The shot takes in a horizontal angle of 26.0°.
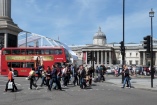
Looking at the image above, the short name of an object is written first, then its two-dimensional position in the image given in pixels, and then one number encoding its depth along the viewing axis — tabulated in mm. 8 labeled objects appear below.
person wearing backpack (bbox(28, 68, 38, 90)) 21578
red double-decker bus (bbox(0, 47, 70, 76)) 38844
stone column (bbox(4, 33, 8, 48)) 36978
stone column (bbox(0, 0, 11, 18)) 37094
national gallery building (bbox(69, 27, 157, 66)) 168375
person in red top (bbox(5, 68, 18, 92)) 20578
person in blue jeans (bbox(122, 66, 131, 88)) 24997
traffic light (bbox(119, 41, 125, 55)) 31045
